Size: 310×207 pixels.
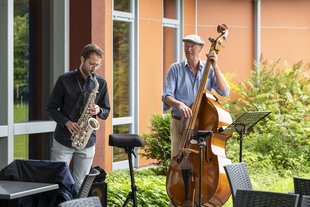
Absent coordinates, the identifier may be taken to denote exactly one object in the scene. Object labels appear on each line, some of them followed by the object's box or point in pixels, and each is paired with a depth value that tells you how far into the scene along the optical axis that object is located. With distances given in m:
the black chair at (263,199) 6.28
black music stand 9.68
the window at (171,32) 17.16
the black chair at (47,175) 7.50
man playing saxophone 9.17
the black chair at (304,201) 6.50
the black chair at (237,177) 7.82
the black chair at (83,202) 5.83
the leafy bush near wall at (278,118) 15.67
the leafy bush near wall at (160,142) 13.86
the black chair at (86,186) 7.18
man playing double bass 9.96
